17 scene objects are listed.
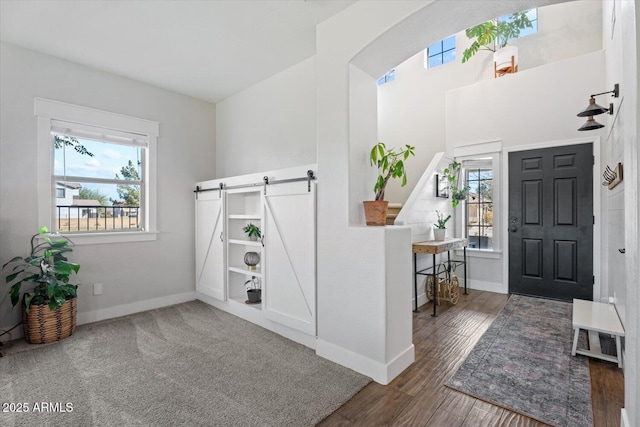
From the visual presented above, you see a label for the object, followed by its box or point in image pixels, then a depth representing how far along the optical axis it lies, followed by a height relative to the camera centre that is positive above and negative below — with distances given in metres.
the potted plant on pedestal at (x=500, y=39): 4.71 +2.74
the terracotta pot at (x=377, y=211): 2.36 +0.01
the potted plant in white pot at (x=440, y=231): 4.18 -0.25
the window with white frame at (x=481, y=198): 4.67 +0.22
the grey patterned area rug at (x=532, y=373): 1.90 -1.20
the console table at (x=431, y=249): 3.57 -0.44
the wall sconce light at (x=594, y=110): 2.62 +0.92
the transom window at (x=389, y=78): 5.88 +2.62
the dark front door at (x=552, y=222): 3.95 -0.14
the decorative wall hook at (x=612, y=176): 2.30 +0.30
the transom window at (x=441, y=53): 5.44 +2.88
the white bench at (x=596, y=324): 2.34 -0.91
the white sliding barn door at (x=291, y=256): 2.71 -0.40
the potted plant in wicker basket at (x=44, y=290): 2.86 -0.73
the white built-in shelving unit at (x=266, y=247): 2.77 -0.37
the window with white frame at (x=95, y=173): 3.27 +0.49
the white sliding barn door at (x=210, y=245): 3.84 -0.42
